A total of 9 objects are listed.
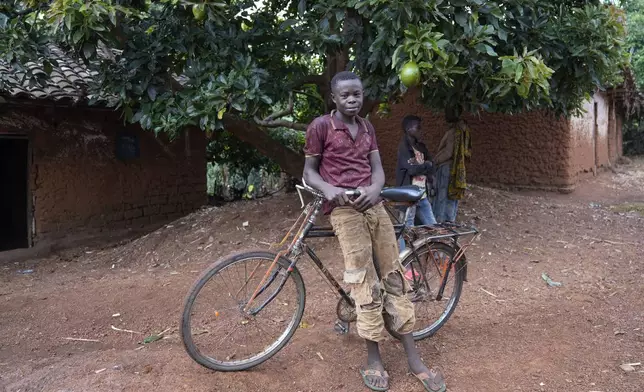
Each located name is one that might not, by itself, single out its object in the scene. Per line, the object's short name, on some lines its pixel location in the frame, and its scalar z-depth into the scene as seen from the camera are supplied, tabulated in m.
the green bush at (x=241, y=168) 10.73
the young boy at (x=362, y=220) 2.59
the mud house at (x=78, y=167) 6.36
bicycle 2.66
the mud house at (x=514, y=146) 9.46
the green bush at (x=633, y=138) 19.56
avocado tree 3.51
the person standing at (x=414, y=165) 4.80
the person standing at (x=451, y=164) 5.43
